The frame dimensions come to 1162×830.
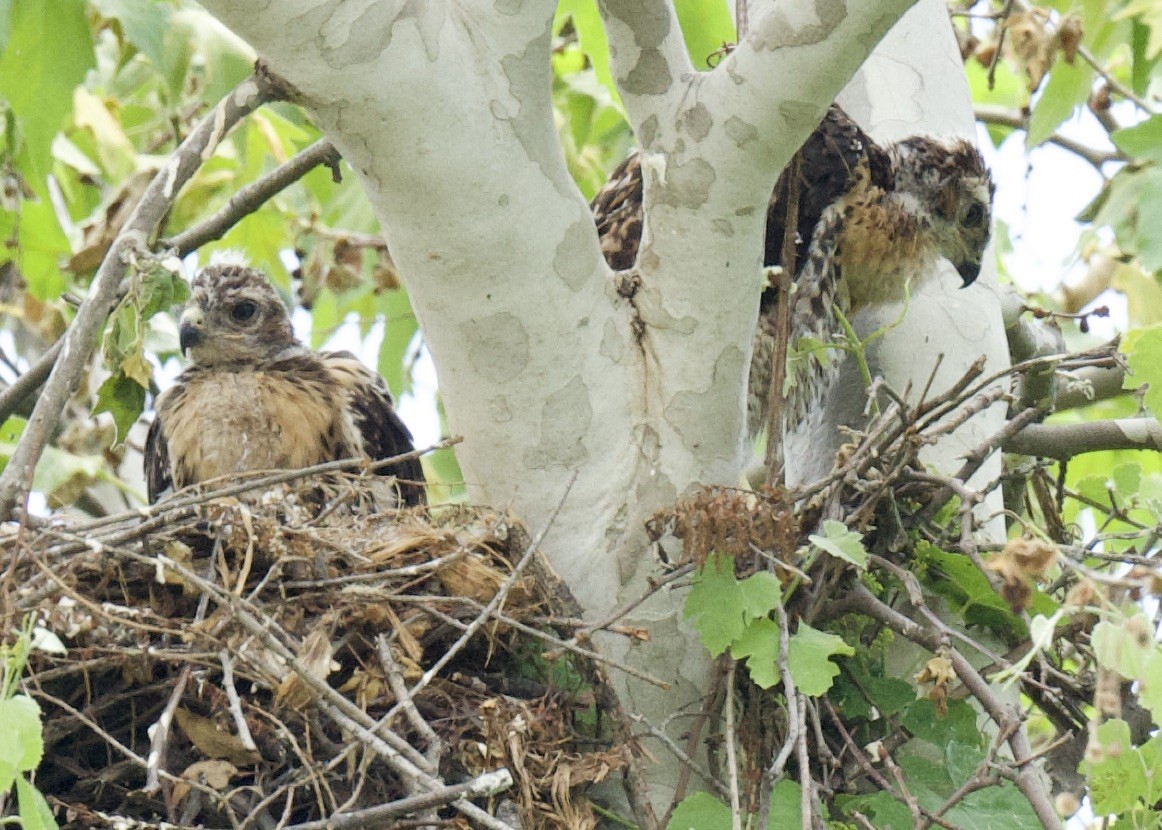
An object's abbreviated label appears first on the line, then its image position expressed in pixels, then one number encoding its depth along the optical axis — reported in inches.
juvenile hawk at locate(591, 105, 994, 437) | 389.7
